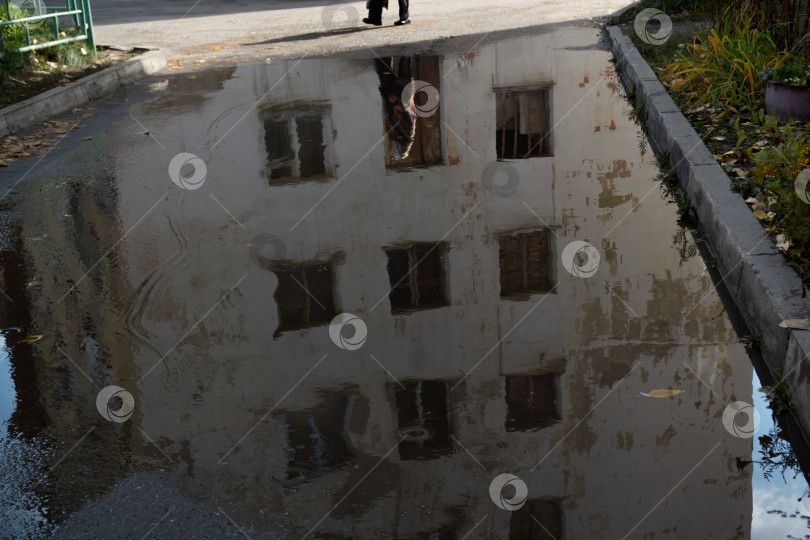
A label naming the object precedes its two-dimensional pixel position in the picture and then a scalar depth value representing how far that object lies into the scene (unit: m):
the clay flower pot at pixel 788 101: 5.99
